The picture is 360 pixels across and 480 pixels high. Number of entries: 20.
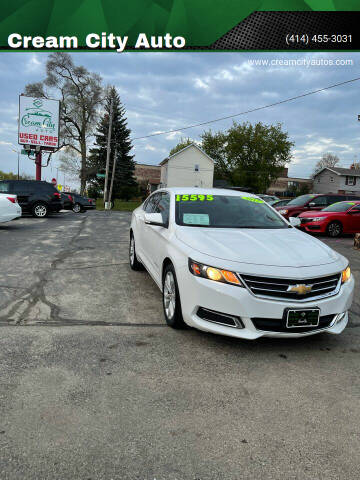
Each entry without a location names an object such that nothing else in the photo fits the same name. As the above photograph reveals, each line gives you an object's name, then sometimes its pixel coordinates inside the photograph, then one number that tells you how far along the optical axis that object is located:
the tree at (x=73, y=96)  45.41
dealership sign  29.59
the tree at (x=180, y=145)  85.24
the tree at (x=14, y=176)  113.38
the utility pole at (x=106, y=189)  32.23
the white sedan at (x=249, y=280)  3.17
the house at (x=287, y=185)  72.94
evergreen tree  48.28
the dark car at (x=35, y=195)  15.96
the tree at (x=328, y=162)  85.75
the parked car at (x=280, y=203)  19.38
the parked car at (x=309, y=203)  16.36
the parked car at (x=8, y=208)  11.16
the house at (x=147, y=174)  73.94
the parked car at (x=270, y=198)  22.86
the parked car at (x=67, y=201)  24.02
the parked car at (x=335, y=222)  13.29
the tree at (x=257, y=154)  64.31
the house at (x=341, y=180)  61.00
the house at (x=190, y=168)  54.25
